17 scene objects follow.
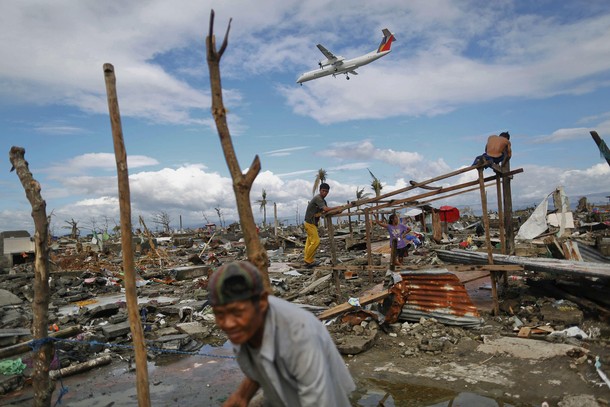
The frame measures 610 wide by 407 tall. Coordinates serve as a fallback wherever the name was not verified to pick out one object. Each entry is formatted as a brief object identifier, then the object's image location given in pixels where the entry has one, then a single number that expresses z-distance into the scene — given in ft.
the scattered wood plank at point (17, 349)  12.47
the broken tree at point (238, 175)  9.96
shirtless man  21.72
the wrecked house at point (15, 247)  61.98
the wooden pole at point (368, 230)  28.81
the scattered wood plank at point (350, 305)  21.45
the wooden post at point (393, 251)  25.76
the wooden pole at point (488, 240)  21.38
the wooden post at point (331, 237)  27.43
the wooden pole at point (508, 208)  22.81
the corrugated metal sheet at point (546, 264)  19.42
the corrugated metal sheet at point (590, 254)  27.68
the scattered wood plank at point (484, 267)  20.97
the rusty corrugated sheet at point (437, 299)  20.83
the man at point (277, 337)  5.53
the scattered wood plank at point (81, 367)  18.28
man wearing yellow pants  31.12
